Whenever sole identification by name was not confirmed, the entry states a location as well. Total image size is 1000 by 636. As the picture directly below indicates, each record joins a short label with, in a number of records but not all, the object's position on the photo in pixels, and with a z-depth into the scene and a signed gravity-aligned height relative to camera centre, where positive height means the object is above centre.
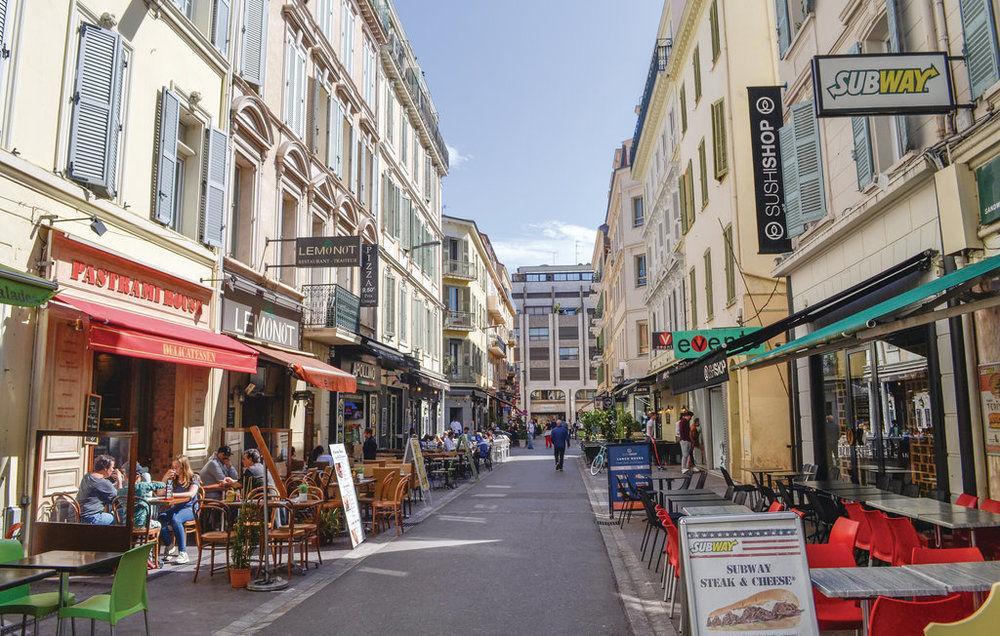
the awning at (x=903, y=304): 5.49 +1.00
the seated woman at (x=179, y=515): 9.17 -1.09
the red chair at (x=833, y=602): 4.63 -1.17
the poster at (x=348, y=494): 9.95 -0.92
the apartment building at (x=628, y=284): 36.72 +7.39
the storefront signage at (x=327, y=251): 14.67 +3.43
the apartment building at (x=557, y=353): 88.38 +8.59
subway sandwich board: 4.15 -0.86
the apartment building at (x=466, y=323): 43.88 +6.22
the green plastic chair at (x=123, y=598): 4.94 -1.16
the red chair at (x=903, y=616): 3.64 -0.95
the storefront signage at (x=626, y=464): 12.78 -0.70
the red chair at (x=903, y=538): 5.96 -0.94
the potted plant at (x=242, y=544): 7.84 -1.25
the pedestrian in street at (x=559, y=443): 24.44 -0.62
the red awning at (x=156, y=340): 8.23 +1.06
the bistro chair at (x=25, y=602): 5.07 -1.20
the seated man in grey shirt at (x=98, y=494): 7.75 -0.69
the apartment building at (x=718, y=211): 16.08 +5.56
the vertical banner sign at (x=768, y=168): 12.93 +4.38
